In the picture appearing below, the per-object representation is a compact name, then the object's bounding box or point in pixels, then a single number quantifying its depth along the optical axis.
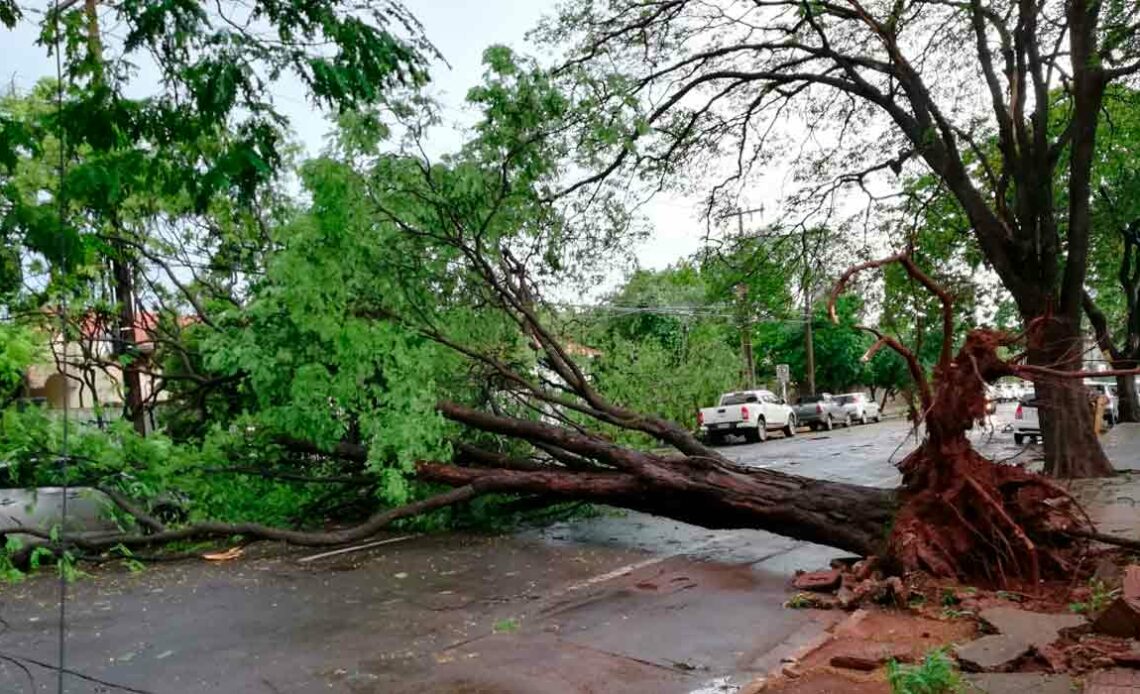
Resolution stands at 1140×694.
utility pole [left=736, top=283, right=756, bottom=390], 34.28
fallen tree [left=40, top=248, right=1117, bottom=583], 6.76
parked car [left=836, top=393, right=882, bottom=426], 37.56
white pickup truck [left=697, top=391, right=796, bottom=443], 27.89
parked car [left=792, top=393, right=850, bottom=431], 34.38
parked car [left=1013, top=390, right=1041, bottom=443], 23.11
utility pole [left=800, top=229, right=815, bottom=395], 20.70
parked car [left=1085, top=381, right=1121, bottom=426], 29.73
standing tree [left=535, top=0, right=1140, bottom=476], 12.09
